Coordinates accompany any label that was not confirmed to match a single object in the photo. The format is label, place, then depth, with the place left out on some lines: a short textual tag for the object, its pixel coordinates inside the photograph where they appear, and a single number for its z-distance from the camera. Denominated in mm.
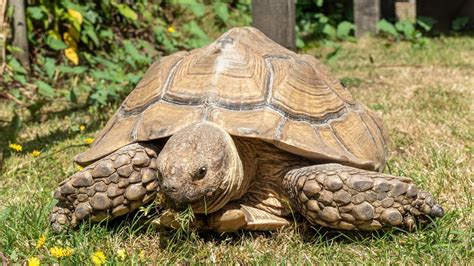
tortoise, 2070
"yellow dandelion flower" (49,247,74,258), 1904
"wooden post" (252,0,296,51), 4047
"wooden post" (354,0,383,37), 7456
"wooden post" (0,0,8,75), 3439
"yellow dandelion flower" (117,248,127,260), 1973
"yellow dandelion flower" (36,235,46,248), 2062
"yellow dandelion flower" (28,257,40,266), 1842
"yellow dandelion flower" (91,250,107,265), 1878
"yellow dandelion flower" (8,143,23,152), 3216
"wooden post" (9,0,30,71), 5066
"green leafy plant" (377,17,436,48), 7340
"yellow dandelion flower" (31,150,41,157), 3145
